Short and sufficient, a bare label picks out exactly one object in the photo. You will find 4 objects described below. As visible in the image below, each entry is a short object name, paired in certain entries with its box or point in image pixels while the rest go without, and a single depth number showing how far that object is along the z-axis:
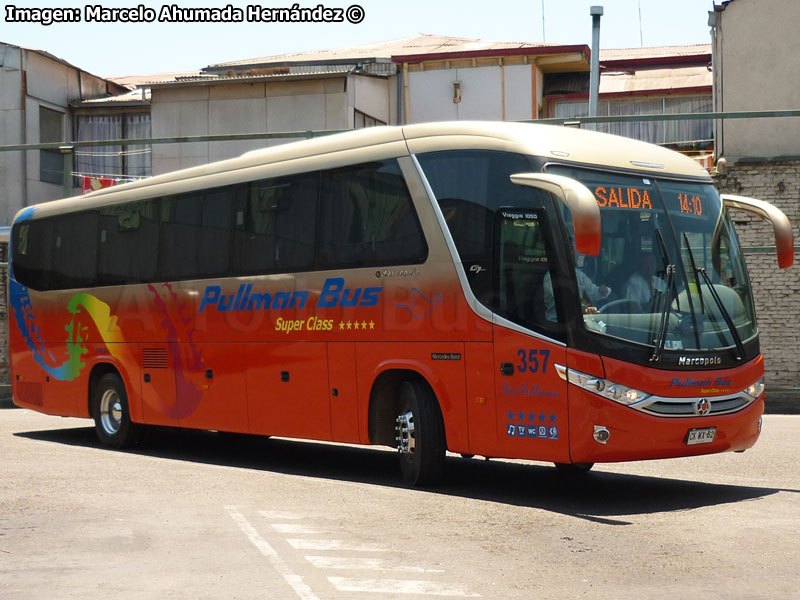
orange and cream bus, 10.05
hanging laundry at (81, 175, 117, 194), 26.57
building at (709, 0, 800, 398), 22.38
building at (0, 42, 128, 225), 35.44
